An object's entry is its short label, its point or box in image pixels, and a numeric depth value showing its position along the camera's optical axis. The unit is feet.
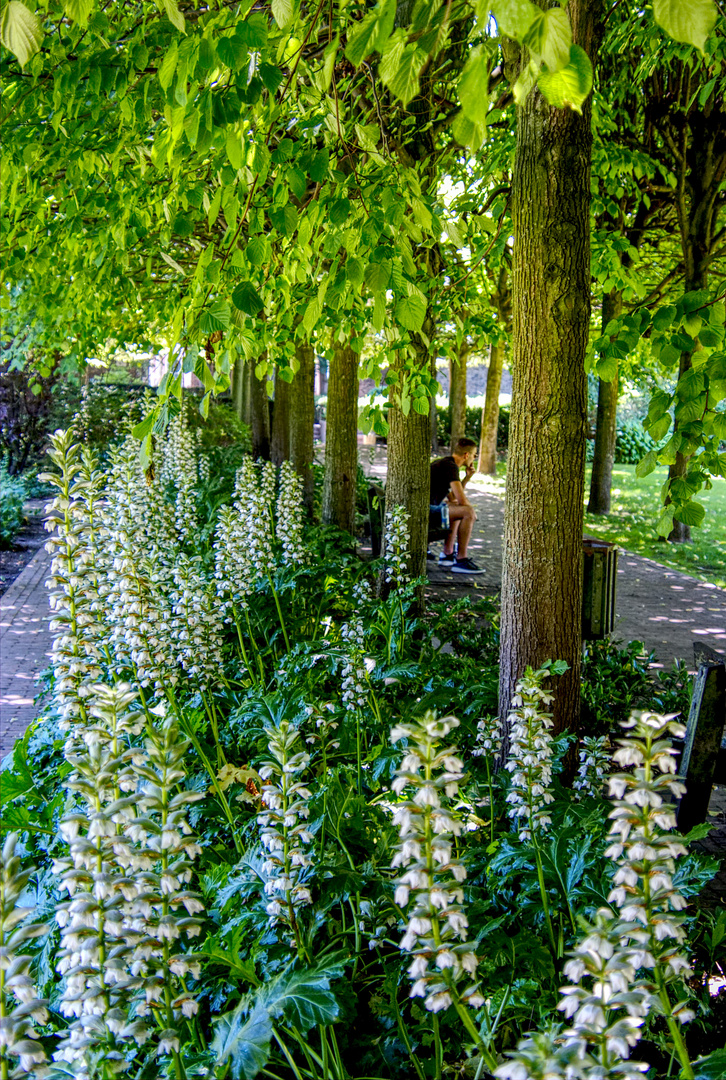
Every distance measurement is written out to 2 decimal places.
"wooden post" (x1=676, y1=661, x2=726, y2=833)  13.56
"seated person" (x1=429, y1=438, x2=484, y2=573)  36.04
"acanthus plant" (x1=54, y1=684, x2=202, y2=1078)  5.50
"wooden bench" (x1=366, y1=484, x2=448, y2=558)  27.58
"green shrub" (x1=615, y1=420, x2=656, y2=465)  109.60
